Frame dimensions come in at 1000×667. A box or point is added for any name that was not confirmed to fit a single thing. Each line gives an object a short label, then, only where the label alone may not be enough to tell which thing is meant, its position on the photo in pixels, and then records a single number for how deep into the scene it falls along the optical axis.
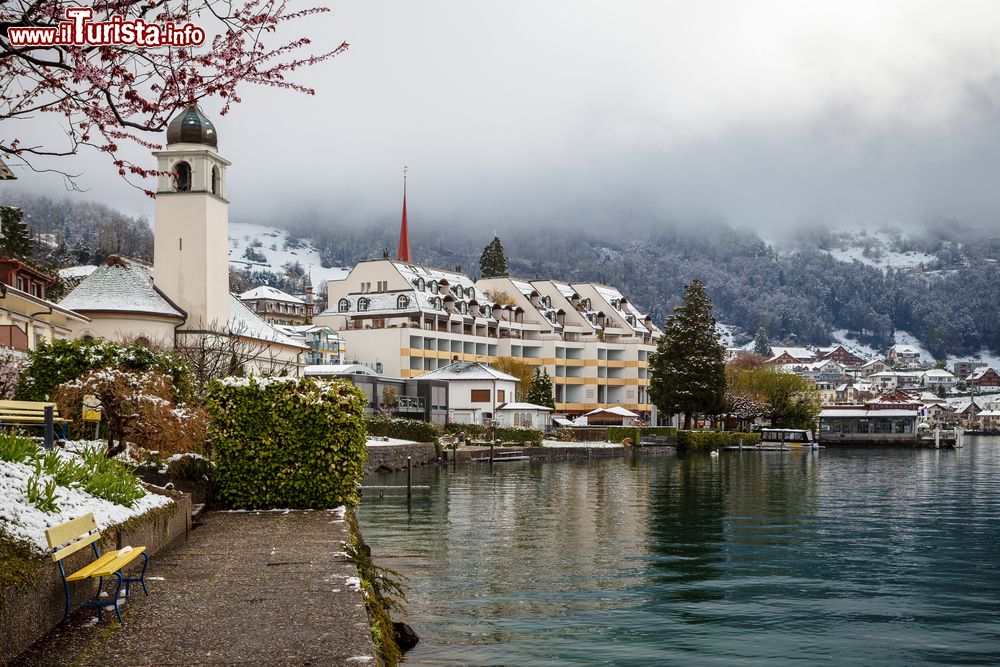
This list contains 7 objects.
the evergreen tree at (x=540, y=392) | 109.19
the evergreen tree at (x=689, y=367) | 104.75
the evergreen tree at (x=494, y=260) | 151.12
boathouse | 133.00
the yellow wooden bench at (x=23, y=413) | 19.45
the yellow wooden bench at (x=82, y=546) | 10.05
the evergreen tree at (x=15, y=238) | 80.81
